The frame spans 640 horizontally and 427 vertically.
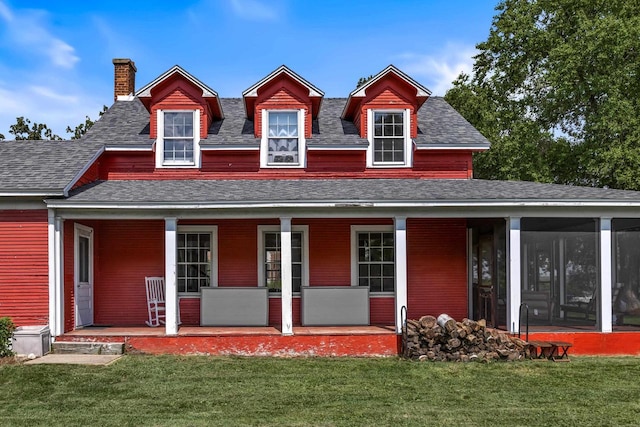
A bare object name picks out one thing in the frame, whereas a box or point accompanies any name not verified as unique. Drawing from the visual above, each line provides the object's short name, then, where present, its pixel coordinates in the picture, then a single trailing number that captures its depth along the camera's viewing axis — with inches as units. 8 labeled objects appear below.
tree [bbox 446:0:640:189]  928.9
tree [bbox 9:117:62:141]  1485.0
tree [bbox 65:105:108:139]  1448.1
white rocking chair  594.2
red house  517.3
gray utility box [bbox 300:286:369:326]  569.6
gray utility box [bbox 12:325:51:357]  489.7
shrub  485.7
